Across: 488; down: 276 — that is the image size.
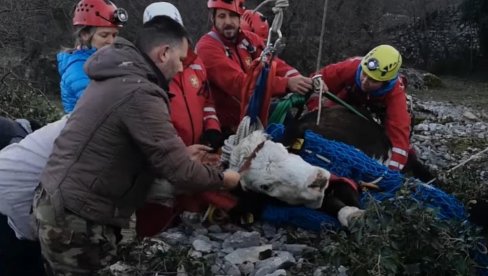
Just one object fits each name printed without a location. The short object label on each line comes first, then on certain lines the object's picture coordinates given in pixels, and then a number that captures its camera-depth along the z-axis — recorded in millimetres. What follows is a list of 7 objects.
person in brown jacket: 3111
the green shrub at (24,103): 6516
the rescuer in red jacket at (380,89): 4840
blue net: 4227
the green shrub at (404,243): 3256
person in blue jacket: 4648
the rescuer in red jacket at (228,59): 4938
